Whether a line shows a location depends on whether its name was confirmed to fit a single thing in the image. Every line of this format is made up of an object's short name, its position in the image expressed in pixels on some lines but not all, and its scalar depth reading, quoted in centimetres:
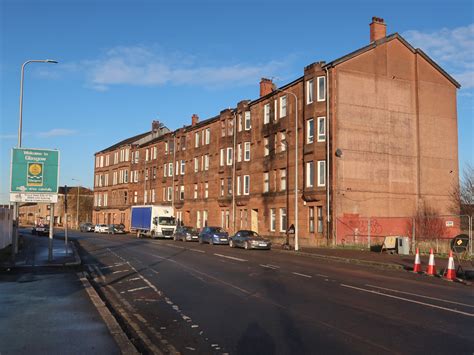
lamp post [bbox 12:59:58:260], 2005
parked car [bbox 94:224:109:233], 7044
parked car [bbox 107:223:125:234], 6806
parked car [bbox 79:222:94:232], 7606
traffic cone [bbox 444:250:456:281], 1673
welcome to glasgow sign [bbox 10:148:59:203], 1917
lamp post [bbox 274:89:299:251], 3148
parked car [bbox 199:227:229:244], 3941
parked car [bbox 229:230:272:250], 3319
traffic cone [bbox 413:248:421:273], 1877
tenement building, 3588
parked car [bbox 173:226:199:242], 4496
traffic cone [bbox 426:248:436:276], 1781
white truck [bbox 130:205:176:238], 4891
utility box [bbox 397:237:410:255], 2642
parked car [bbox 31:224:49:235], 5859
